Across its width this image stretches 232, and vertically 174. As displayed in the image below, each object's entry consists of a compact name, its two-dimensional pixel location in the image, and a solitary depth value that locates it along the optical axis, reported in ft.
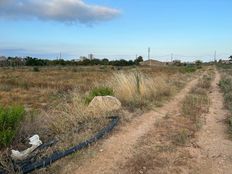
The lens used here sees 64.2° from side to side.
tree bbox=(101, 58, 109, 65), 187.24
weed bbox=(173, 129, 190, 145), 12.18
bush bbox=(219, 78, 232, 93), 31.67
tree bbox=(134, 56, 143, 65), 203.53
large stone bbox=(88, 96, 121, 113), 15.83
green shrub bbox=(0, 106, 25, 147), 9.75
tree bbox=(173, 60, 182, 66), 238.42
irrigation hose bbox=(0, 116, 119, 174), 8.53
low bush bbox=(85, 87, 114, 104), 18.50
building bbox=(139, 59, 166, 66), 231.84
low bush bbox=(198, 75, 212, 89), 38.25
